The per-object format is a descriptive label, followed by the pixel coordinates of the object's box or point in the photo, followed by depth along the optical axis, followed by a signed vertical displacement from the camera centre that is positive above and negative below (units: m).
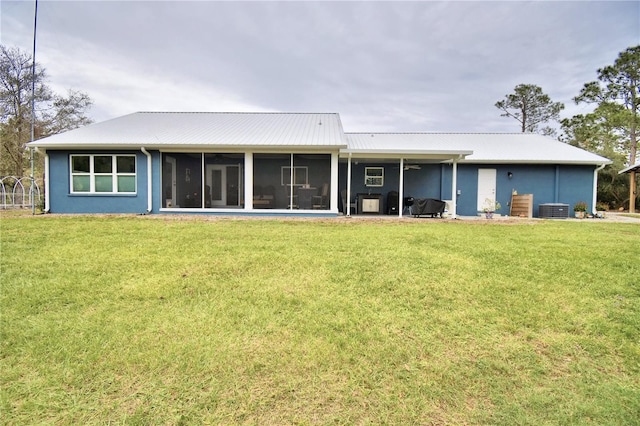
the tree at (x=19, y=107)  23.36 +6.26
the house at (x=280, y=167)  12.22 +1.37
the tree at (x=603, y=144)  21.50 +4.61
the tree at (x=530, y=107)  31.11 +8.38
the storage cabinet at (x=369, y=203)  13.95 -0.06
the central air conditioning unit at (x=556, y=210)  14.18 -0.29
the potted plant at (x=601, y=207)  18.94 -0.21
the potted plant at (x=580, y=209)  14.50 -0.25
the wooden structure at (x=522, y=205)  14.16 -0.11
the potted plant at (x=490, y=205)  14.10 -0.12
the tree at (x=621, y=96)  24.41 +7.75
